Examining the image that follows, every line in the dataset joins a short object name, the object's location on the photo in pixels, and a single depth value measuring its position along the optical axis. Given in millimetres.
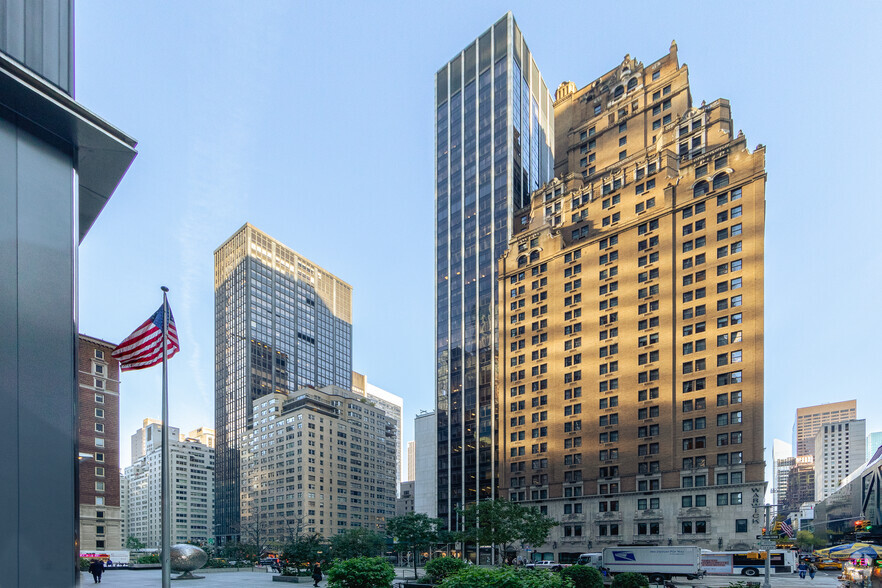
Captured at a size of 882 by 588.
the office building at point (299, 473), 183000
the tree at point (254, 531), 187300
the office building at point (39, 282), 10844
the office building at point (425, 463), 167875
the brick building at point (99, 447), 71938
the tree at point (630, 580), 29072
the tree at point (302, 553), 50781
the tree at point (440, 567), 36688
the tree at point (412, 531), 79625
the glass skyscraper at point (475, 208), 114812
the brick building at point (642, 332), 73312
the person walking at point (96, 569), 41344
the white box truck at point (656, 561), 54719
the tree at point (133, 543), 189625
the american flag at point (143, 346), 18797
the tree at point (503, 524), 69125
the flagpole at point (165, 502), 15766
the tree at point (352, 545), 81062
